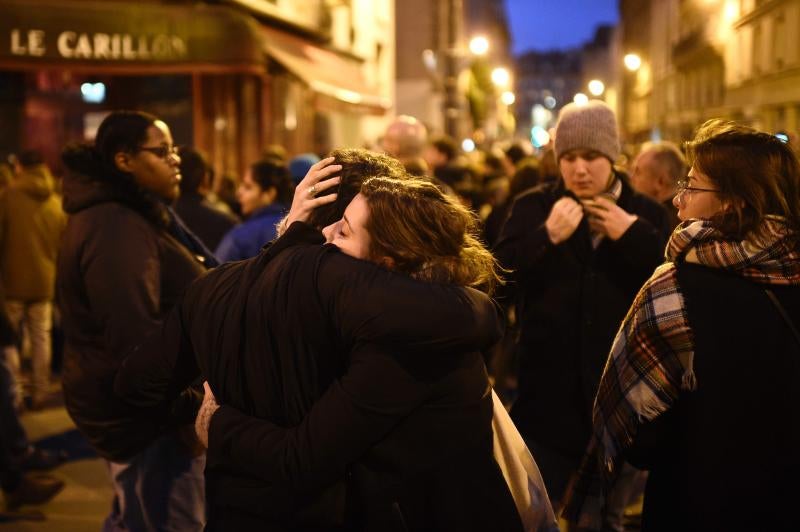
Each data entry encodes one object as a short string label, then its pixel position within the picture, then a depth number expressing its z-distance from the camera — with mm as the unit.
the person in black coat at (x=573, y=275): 3773
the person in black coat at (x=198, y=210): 6324
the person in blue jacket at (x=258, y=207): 5219
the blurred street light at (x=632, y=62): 29766
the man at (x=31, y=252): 8195
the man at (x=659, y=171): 5988
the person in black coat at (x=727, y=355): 2496
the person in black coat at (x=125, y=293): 3539
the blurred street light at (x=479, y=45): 29422
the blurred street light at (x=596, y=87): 41088
